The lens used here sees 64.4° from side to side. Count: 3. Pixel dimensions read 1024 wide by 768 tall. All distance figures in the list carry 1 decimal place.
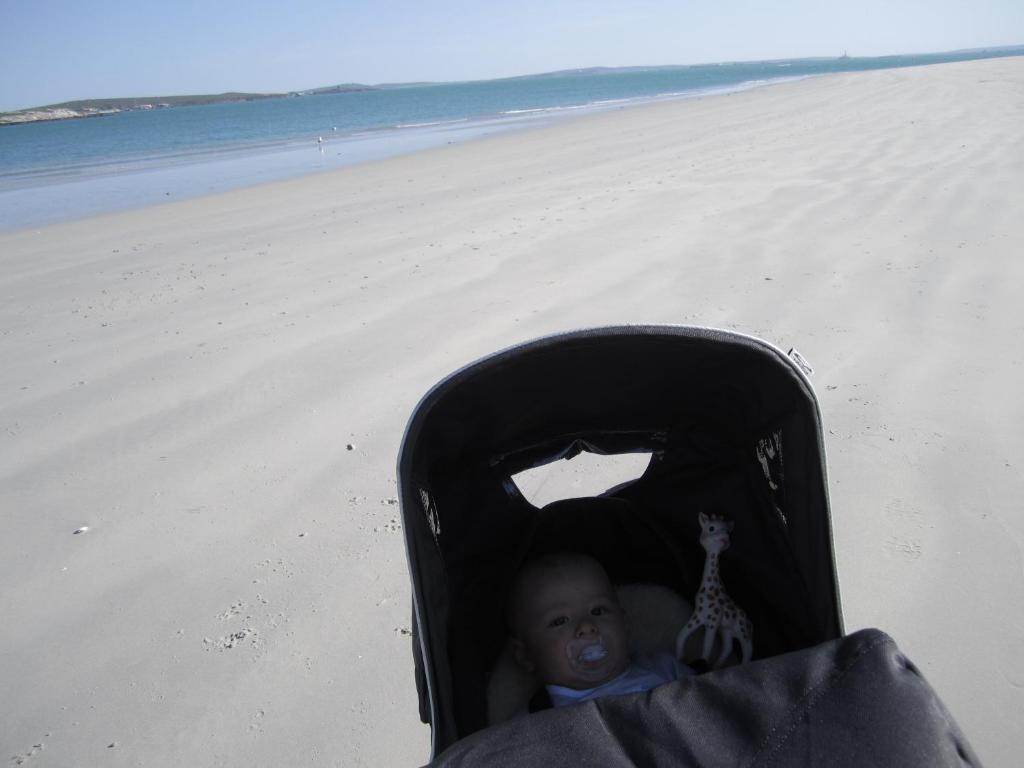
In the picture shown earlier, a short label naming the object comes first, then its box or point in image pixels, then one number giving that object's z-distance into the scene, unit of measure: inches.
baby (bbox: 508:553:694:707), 71.5
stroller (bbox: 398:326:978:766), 49.2
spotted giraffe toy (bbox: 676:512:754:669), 74.4
